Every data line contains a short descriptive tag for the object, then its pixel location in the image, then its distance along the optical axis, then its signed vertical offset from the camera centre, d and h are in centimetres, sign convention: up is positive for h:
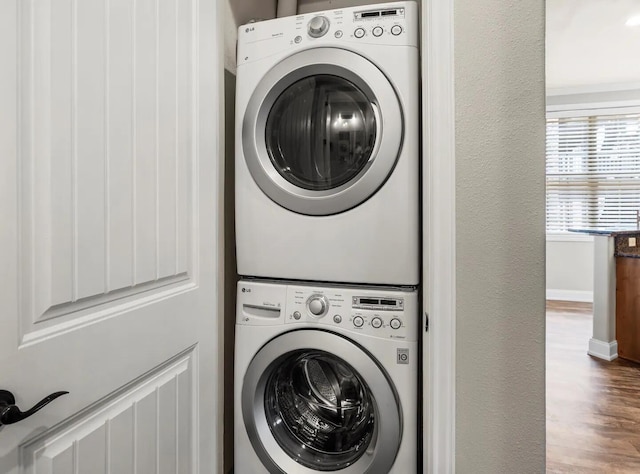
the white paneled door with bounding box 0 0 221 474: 67 +1
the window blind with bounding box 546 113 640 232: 502 +82
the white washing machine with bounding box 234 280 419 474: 124 -47
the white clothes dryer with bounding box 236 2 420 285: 125 +29
